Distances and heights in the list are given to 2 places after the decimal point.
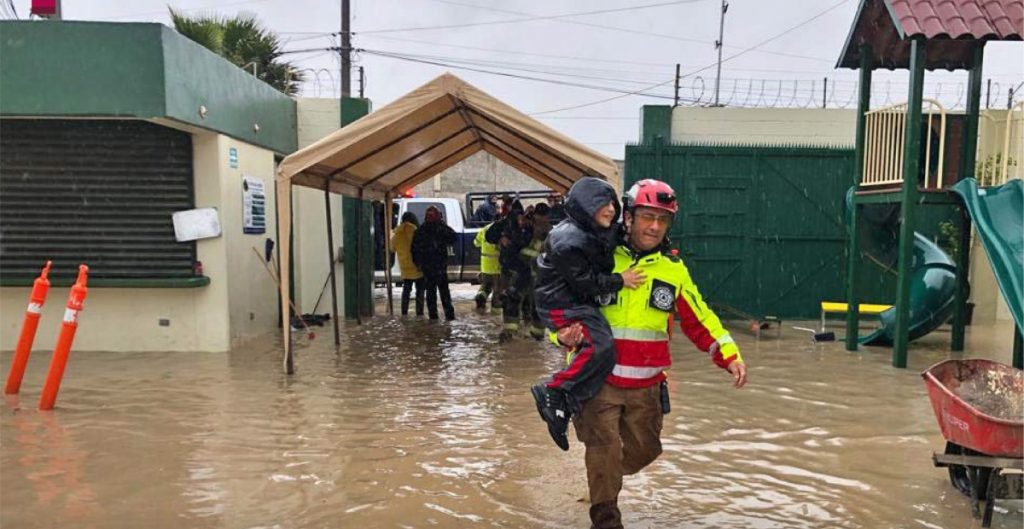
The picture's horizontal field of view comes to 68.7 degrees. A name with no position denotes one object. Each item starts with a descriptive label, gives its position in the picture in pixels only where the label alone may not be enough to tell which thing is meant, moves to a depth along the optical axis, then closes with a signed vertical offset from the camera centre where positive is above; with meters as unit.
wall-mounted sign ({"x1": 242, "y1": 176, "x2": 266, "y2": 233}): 9.30 +0.10
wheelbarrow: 3.76 -1.09
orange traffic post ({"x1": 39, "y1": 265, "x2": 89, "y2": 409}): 5.80 -1.01
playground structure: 7.73 +0.60
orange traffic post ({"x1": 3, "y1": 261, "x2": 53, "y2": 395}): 6.01 -1.00
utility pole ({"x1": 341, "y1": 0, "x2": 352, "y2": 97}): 23.66 +5.14
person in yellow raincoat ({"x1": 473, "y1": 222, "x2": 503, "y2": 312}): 10.70 -0.75
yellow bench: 10.25 -1.23
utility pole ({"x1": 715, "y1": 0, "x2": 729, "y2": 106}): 29.83 +7.68
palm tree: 15.03 +3.68
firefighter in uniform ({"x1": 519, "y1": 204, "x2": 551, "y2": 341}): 9.40 -0.39
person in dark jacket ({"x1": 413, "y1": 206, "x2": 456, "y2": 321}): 11.36 -0.53
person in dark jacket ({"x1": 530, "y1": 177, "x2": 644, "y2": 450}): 3.49 -0.33
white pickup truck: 16.28 -0.48
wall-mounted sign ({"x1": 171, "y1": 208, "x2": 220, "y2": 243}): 8.27 -0.11
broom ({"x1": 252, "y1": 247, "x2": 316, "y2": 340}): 9.81 -0.81
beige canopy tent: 6.76 +0.78
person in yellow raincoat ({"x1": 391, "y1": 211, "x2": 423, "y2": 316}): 11.84 -0.52
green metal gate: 11.65 -0.02
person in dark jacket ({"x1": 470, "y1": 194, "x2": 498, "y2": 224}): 16.87 +0.07
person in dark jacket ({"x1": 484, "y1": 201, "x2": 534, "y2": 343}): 9.52 -0.60
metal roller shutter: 8.10 +0.18
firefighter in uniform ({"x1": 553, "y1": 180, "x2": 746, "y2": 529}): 3.57 -0.60
